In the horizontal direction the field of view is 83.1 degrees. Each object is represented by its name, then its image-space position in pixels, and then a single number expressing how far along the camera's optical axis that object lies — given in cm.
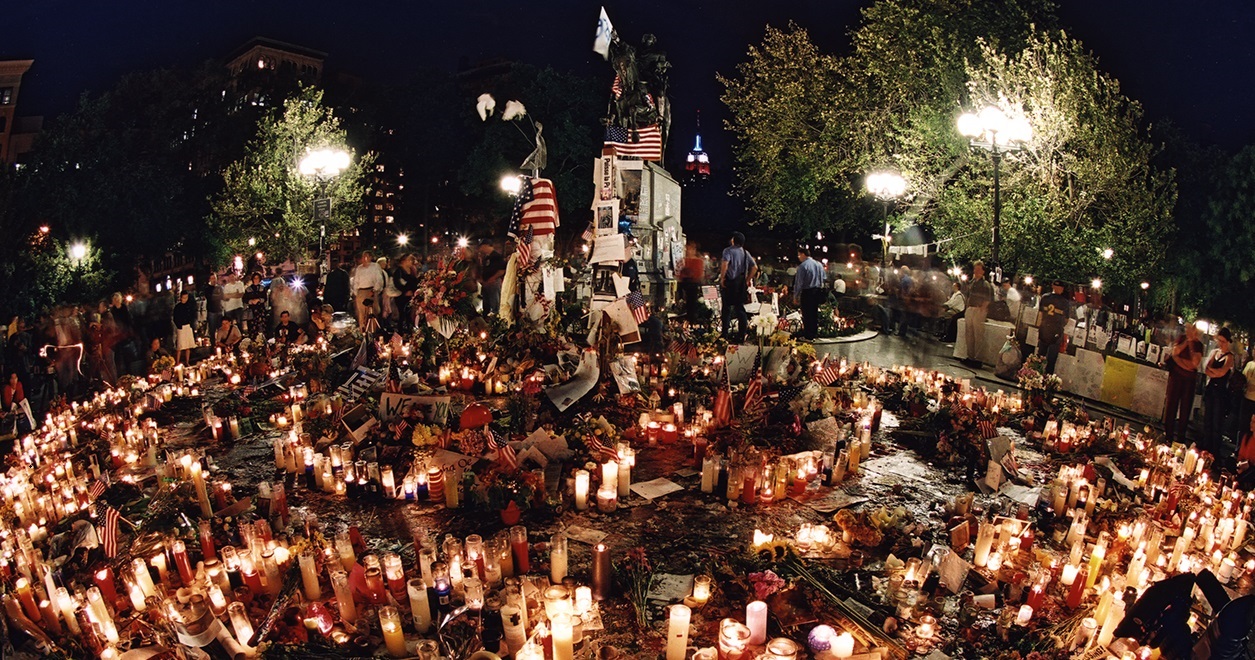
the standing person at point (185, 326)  1277
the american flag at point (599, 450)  736
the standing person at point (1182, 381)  976
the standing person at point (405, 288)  1472
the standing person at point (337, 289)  1556
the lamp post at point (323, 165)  2070
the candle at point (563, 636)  436
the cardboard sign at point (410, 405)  853
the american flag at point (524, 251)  1138
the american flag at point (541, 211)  1144
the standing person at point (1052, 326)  1295
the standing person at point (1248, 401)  922
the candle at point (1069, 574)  557
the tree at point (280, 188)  2777
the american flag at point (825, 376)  1015
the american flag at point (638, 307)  1015
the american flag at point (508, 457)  728
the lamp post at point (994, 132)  1456
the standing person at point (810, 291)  1562
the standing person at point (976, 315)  1442
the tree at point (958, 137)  1862
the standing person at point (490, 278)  1407
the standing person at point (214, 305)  1426
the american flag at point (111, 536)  591
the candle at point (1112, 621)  467
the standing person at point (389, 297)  1448
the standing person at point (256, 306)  1471
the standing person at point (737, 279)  1402
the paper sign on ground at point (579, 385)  915
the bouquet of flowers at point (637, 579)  523
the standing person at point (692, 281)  1559
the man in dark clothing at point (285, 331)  1329
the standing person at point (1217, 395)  941
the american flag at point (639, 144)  1405
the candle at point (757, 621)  468
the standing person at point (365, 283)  1390
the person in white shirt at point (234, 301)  1488
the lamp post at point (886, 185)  2144
